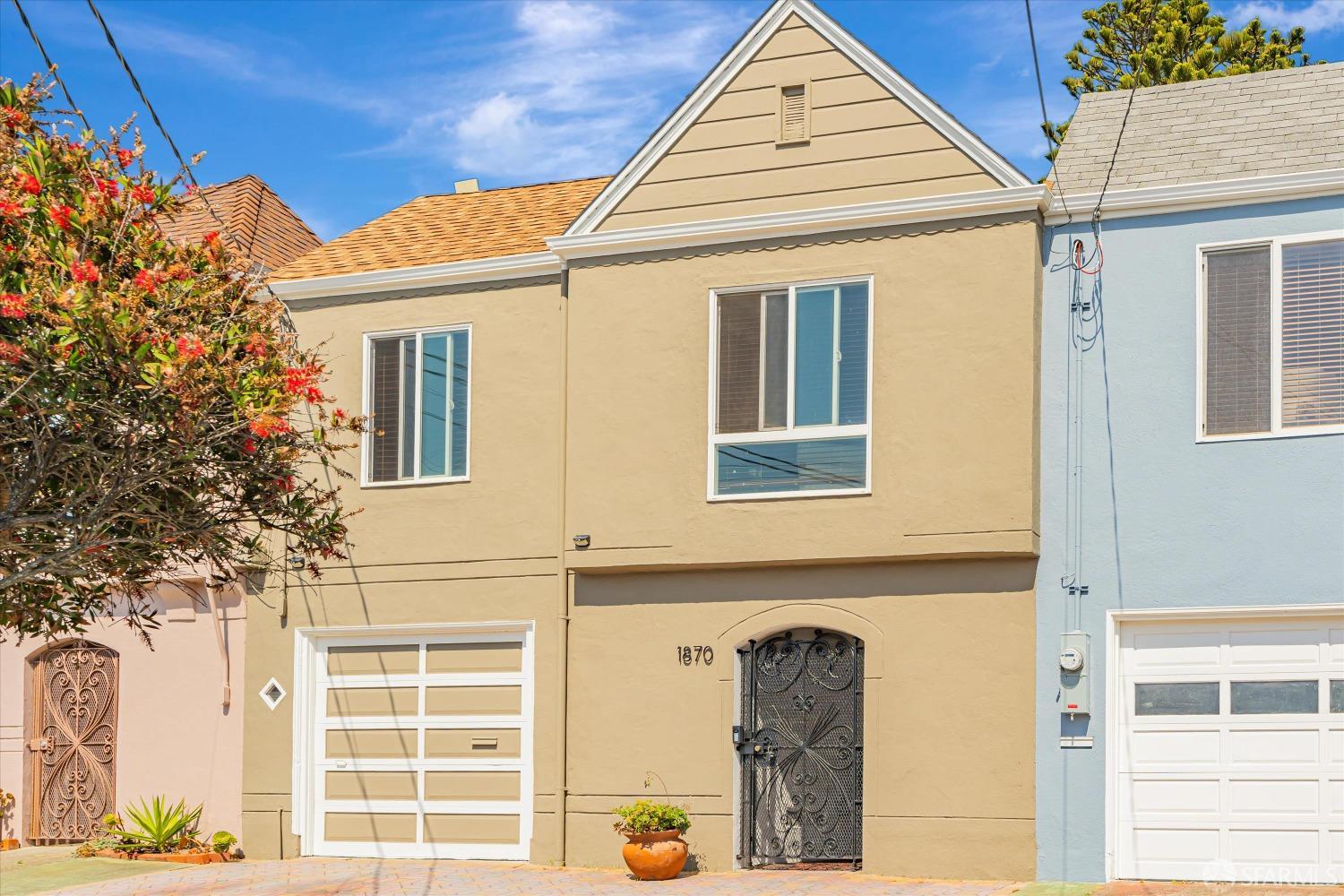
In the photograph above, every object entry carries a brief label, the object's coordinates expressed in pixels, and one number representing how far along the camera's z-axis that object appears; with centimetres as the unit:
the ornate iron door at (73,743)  1862
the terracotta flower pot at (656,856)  1502
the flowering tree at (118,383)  1091
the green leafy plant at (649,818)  1511
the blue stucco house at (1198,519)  1398
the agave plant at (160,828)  1747
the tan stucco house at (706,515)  1495
